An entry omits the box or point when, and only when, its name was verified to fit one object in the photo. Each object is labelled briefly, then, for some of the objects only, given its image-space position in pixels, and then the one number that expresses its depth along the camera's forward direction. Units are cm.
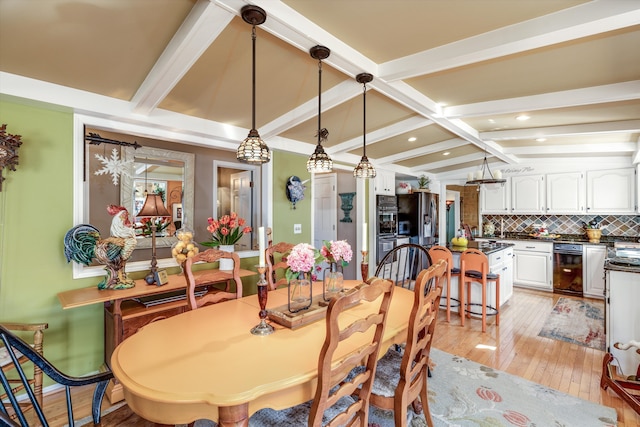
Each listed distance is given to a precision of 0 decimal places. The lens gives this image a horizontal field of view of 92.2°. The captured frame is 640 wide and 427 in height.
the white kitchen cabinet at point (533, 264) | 516
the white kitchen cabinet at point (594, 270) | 471
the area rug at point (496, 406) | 203
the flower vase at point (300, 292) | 191
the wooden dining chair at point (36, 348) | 181
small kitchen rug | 329
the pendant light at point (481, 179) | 429
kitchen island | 389
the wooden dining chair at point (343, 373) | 111
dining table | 108
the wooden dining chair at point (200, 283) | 202
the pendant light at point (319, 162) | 219
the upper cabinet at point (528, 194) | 555
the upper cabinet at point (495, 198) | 591
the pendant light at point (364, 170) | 264
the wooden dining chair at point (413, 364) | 147
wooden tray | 167
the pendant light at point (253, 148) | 162
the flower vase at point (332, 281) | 218
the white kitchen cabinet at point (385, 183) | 532
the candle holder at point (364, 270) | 225
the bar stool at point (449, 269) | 365
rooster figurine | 229
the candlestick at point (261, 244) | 151
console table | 223
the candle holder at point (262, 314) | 150
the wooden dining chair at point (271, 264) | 263
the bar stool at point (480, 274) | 350
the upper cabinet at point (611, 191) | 477
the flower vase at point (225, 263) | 309
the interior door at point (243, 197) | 430
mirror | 328
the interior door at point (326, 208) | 558
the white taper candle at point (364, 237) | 207
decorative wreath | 201
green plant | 603
